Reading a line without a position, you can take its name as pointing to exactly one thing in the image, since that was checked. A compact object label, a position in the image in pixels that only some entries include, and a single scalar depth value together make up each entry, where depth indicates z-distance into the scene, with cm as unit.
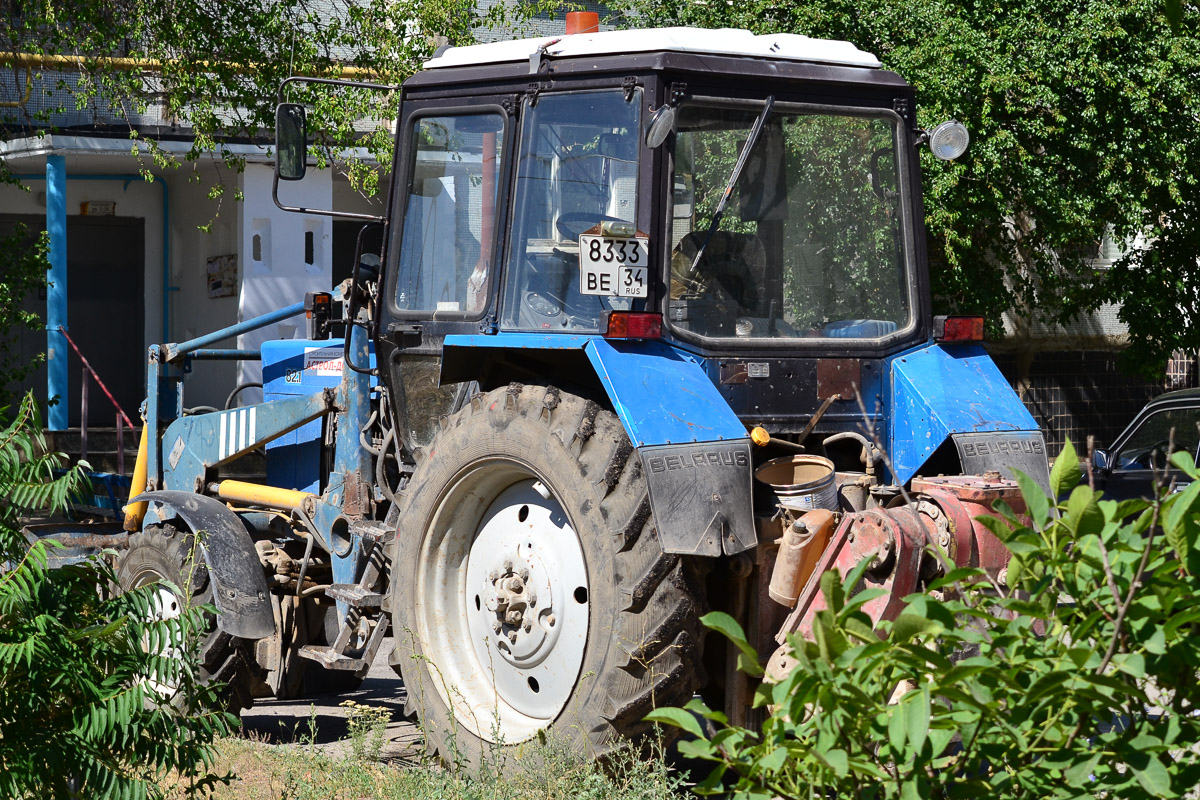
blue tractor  877
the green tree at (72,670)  641
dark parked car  1902
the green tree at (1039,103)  2172
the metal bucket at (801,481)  927
